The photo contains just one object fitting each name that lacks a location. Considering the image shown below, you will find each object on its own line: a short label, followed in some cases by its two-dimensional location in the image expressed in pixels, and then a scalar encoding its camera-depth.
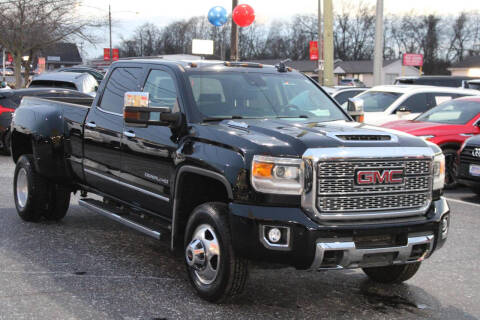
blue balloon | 21.22
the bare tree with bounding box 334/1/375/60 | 129.50
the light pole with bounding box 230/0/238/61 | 24.92
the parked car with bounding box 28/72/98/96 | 17.36
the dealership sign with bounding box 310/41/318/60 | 37.06
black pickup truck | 4.68
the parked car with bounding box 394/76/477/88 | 21.41
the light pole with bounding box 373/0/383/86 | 22.09
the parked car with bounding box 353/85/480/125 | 14.93
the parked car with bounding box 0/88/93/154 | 15.49
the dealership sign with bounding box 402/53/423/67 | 45.97
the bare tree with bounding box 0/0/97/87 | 36.12
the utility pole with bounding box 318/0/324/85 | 25.20
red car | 12.02
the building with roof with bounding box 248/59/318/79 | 111.83
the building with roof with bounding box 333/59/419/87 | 109.62
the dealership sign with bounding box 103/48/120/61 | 58.80
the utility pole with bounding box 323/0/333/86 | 21.81
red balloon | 20.16
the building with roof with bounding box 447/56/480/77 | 96.94
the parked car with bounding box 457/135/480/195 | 10.55
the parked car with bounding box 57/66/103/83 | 18.58
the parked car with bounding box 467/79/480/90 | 20.22
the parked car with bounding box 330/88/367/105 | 18.66
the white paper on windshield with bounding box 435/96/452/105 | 15.07
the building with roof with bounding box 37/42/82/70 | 123.62
